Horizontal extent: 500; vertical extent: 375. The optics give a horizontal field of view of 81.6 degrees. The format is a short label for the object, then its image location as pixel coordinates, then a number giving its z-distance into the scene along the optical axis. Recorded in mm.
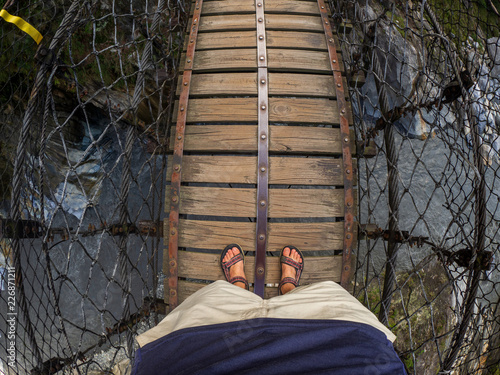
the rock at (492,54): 4073
